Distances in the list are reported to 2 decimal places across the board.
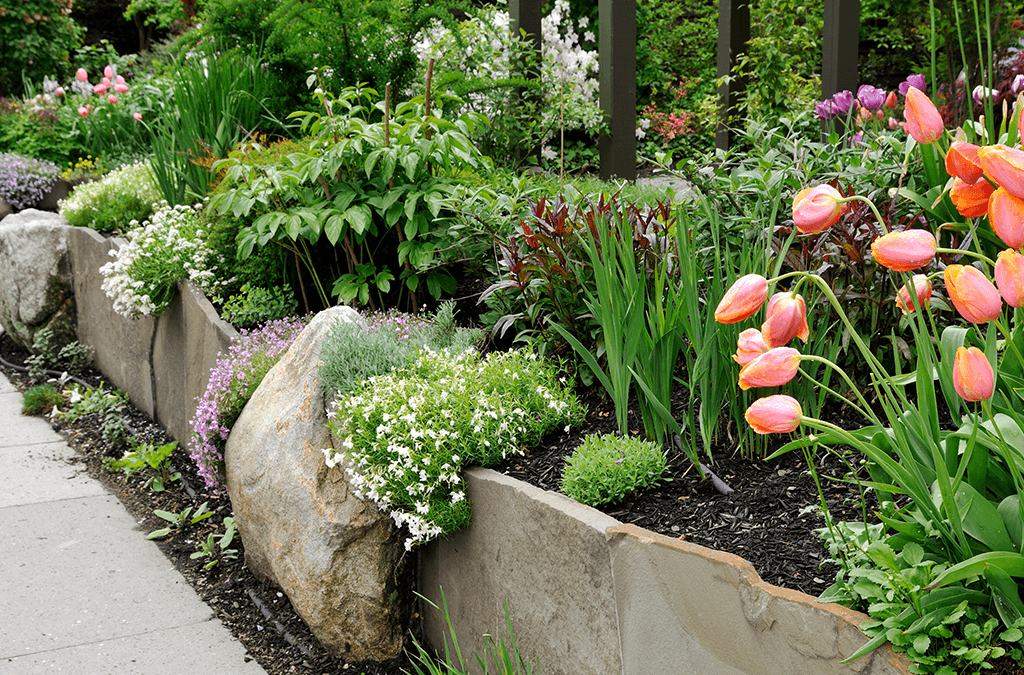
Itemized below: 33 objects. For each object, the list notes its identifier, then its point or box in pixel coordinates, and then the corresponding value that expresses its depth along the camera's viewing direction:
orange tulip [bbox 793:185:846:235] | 1.19
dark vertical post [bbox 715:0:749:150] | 5.97
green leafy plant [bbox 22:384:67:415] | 4.91
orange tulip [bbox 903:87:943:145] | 1.25
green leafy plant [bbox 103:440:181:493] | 3.87
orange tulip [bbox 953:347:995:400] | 1.09
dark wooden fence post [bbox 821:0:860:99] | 4.40
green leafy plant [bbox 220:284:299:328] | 3.73
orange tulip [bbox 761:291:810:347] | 1.24
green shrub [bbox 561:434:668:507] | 2.08
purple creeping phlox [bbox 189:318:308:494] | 3.24
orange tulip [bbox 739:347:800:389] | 1.23
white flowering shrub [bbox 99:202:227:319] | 4.04
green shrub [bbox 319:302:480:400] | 2.73
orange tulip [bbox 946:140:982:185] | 1.14
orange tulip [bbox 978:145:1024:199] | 1.05
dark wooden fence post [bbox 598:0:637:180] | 4.61
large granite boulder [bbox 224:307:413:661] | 2.59
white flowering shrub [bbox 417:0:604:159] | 5.15
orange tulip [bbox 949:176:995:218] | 1.21
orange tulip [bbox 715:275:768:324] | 1.24
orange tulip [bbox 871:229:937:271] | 1.12
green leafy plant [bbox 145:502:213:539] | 3.47
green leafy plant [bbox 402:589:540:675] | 2.09
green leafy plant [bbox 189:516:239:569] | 3.29
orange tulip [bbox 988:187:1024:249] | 1.08
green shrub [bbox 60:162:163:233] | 5.05
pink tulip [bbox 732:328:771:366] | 1.34
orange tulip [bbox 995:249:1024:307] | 1.09
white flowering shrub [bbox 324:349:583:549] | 2.36
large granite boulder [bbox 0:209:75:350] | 5.44
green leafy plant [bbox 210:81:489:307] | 3.40
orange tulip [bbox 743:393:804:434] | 1.26
